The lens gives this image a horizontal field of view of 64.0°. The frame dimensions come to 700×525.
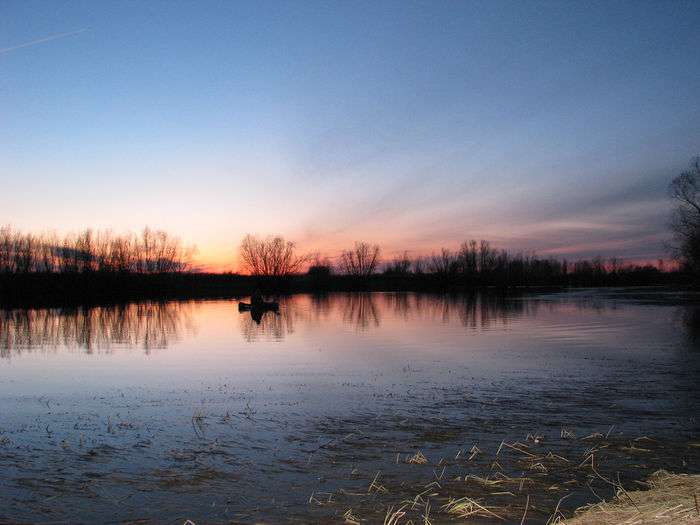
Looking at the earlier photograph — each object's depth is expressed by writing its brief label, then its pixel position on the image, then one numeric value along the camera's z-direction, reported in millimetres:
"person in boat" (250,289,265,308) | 43912
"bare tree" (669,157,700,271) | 57438
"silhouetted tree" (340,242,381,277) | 162125
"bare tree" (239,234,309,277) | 128500
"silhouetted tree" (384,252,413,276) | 173500
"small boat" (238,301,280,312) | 43750
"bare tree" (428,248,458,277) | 159875
